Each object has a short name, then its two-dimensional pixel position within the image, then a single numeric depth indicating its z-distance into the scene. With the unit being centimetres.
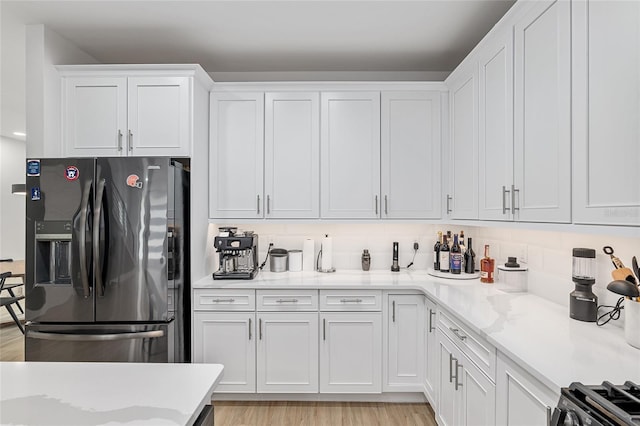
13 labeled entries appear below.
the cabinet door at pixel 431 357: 246
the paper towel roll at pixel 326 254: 321
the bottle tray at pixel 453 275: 284
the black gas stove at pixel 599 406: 86
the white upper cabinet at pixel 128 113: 270
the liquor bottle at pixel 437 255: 309
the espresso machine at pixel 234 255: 288
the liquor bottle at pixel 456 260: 295
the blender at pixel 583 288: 170
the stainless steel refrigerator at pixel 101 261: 239
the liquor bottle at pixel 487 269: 269
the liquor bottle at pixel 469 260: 297
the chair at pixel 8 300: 425
